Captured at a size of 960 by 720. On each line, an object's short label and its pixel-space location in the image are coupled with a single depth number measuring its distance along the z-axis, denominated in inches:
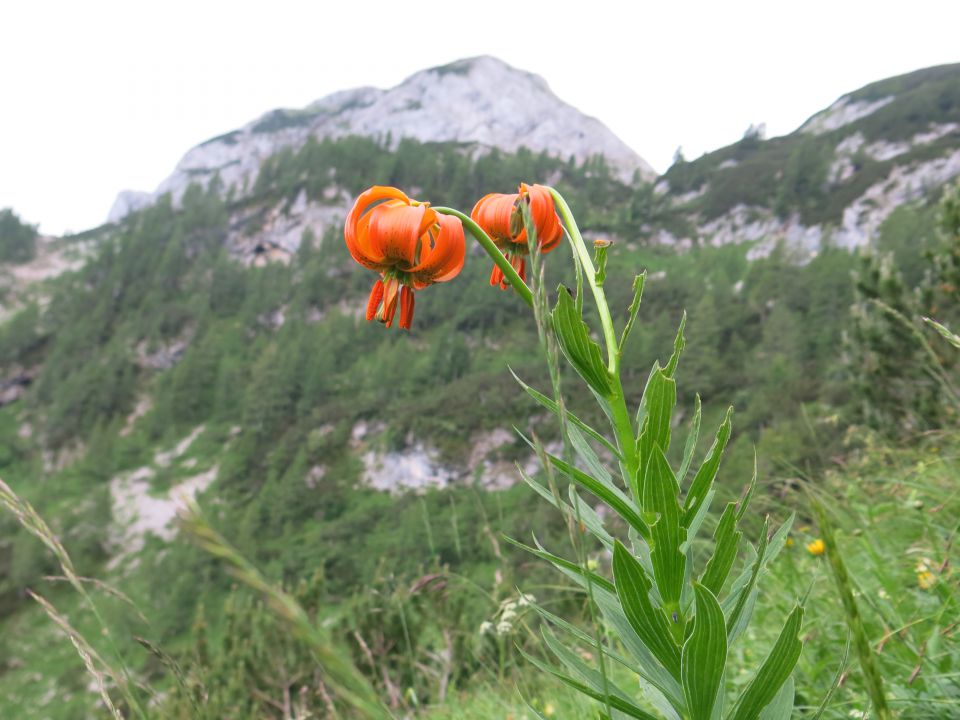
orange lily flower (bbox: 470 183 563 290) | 38.8
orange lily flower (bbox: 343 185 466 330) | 37.6
